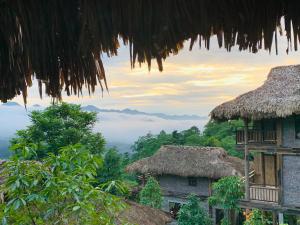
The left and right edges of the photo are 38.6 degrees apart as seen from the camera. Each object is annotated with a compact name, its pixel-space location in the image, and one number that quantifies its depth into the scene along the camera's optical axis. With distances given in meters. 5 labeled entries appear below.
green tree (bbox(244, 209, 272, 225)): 12.48
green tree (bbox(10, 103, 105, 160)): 17.59
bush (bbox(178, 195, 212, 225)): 13.96
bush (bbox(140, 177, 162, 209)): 16.25
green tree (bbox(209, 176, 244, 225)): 13.11
